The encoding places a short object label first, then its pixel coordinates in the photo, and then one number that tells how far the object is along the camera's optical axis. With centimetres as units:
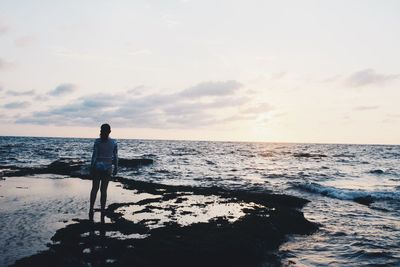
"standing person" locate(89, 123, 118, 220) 959
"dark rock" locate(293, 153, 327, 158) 7062
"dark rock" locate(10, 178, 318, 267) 686
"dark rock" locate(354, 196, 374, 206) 1773
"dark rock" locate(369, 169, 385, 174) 3728
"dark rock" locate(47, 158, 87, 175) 2581
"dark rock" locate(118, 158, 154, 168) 3775
